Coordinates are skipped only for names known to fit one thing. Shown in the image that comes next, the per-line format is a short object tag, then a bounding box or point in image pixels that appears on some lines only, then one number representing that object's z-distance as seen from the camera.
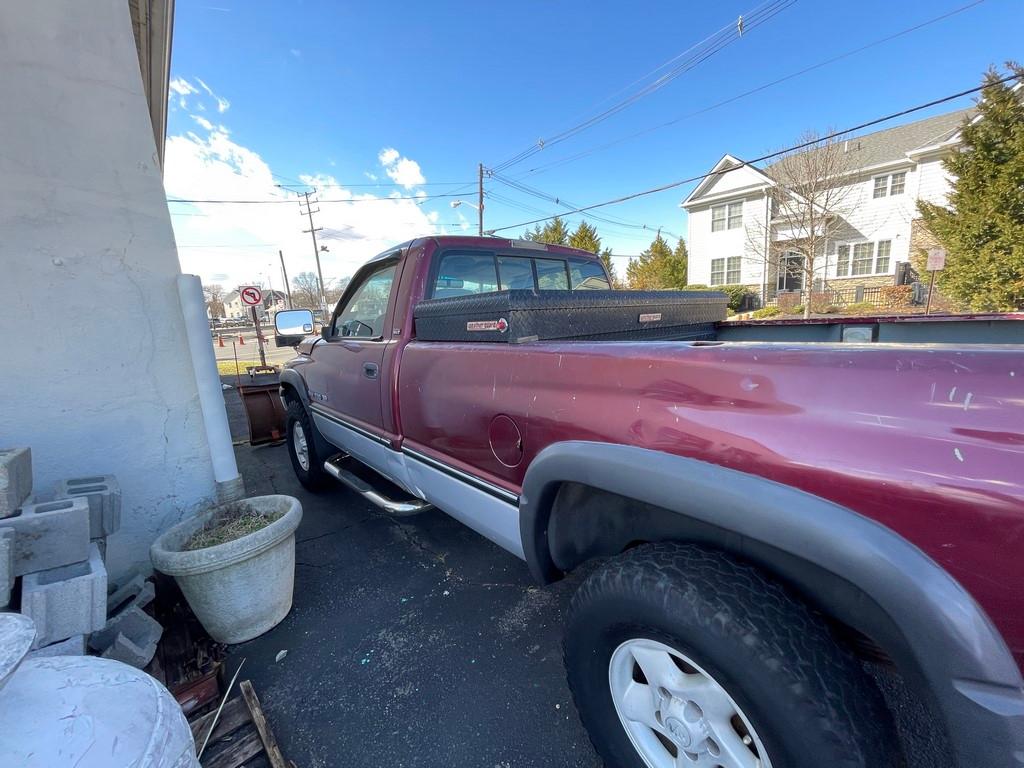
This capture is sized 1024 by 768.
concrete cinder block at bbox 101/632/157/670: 1.90
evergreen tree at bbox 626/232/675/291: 27.66
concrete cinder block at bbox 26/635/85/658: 1.63
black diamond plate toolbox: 1.84
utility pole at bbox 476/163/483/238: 24.94
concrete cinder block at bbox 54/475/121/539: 2.04
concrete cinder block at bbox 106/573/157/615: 2.26
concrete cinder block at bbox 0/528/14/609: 1.57
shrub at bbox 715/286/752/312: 20.94
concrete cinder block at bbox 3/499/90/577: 1.71
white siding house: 18.19
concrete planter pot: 2.08
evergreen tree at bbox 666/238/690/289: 27.90
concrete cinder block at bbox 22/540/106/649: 1.63
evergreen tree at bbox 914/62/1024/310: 11.99
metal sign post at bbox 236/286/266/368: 13.58
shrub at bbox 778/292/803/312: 19.67
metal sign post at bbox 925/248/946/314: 9.83
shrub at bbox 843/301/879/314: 16.27
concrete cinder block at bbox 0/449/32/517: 1.72
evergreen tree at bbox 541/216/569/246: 26.19
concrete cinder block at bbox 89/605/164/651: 1.94
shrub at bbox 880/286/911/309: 16.78
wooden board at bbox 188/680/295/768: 1.62
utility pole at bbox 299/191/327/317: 36.00
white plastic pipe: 2.62
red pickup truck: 0.83
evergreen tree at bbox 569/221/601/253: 26.52
